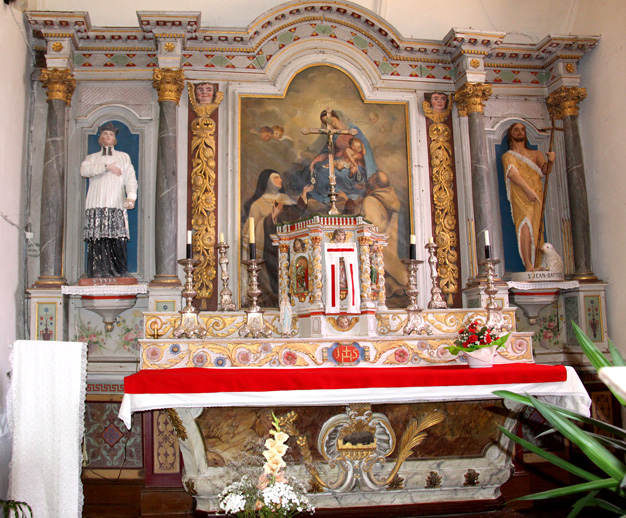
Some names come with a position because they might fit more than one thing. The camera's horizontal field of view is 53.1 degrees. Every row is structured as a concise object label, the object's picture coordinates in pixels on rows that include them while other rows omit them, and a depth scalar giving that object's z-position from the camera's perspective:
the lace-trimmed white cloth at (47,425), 4.80
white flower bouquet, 3.50
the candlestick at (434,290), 6.70
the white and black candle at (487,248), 6.46
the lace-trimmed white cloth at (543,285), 7.25
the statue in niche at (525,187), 7.68
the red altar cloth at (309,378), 4.92
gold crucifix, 6.55
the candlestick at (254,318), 6.00
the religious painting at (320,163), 7.38
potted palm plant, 2.14
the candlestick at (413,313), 6.27
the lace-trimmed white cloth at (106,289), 6.60
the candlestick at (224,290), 6.30
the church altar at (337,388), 5.04
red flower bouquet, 5.51
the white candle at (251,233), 6.01
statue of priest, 6.93
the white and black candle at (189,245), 6.11
